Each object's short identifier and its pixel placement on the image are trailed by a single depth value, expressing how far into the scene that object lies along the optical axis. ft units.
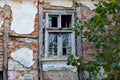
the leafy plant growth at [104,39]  16.50
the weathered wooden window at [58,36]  26.27
